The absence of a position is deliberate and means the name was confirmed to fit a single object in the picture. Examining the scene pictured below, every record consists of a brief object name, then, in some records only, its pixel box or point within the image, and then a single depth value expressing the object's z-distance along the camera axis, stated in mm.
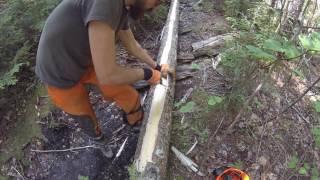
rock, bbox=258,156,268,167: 2524
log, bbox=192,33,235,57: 3210
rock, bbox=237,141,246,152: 2580
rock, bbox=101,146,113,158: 2678
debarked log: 2229
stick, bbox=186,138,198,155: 2509
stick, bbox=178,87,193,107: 2768
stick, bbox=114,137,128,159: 2688
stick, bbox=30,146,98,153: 2746
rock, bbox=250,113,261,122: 2729
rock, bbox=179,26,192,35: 3651
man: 1690
